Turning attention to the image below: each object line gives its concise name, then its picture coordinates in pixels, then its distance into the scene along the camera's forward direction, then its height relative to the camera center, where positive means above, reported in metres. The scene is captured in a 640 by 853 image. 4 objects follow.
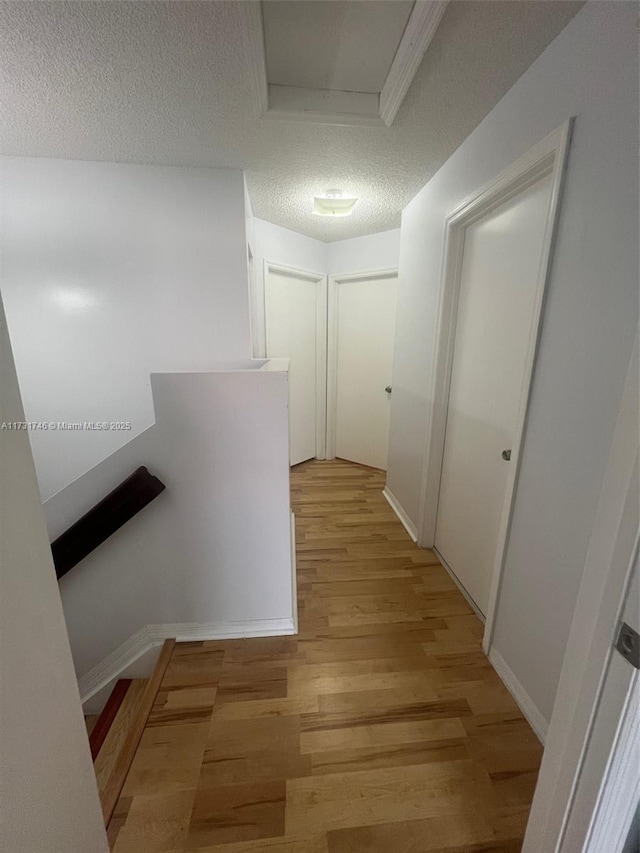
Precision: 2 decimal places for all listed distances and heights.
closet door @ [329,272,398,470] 3.13 -0.17
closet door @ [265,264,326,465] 3.07 +0.02
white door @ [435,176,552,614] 1.27 -0.12
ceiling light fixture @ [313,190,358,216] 2.10 +0.91
